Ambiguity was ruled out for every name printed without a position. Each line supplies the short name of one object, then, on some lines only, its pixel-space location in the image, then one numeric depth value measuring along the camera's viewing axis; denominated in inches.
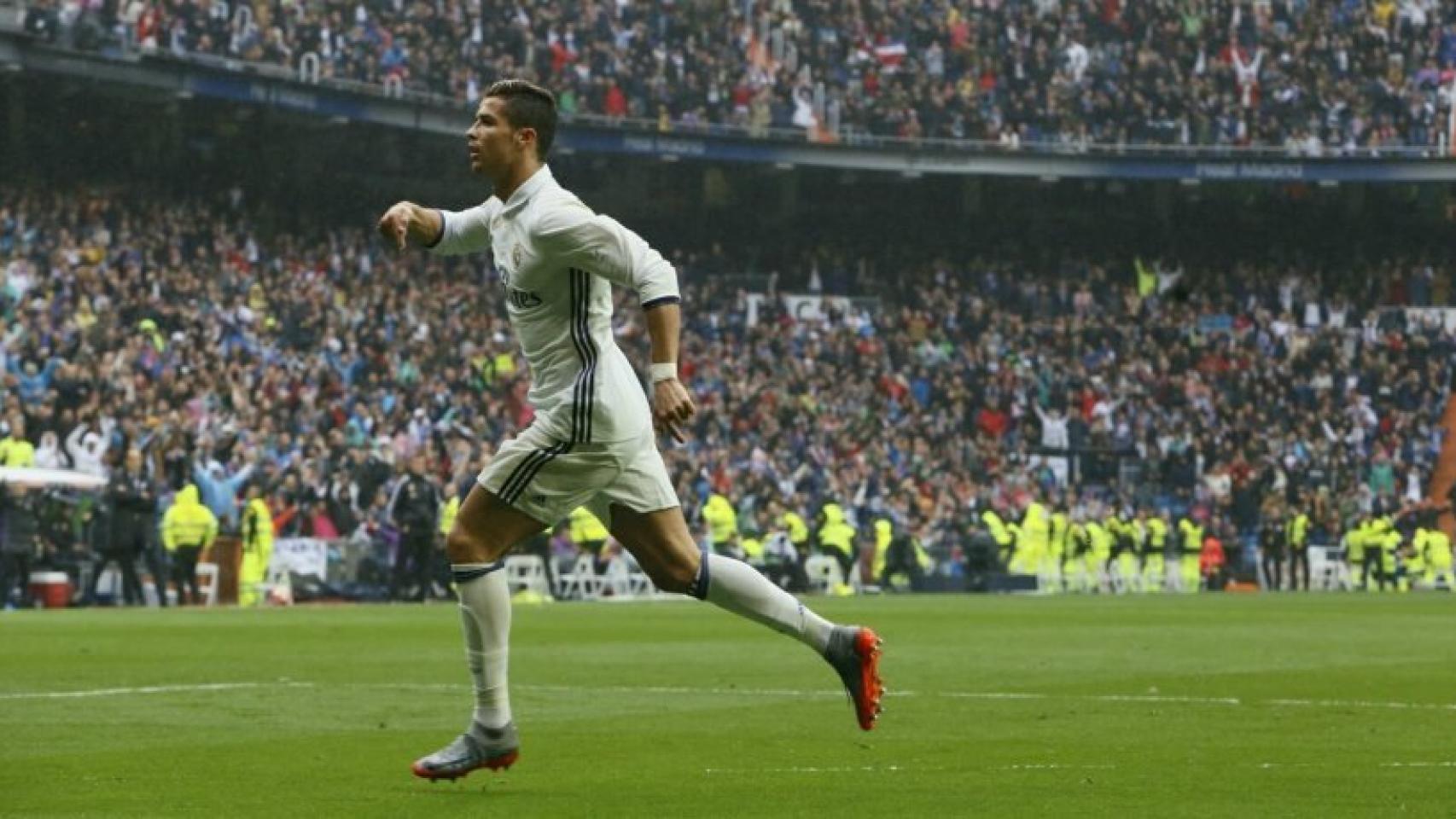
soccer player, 342.6
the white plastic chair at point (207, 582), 1289.4
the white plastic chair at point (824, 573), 1542.8
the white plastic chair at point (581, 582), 1453.0
